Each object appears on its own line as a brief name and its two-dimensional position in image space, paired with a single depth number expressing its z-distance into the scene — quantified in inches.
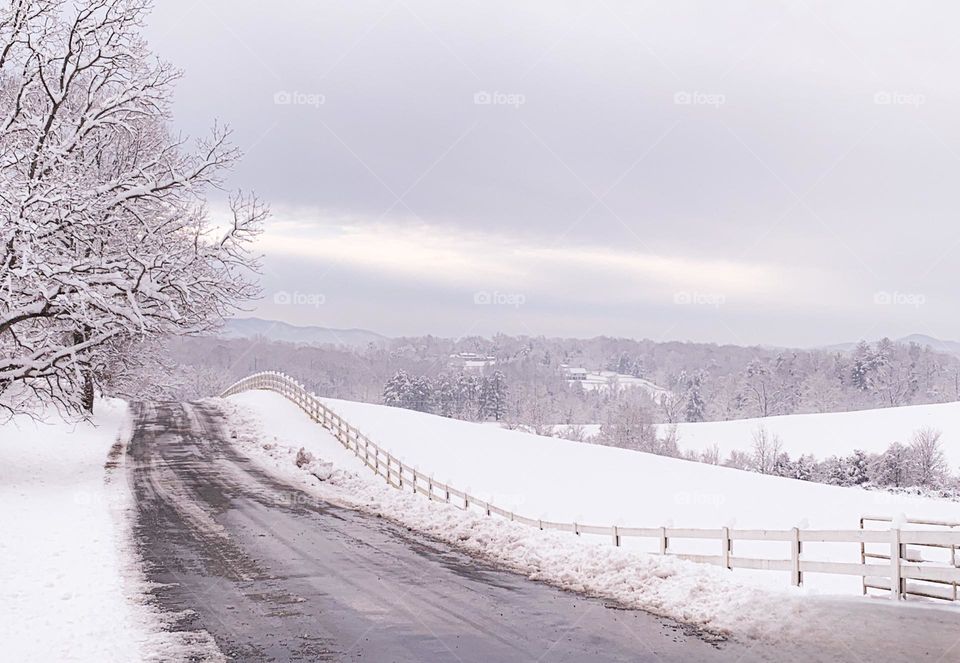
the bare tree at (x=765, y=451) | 3435.0
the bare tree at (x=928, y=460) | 2851.9
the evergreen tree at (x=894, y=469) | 2878.9
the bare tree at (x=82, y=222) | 759.7
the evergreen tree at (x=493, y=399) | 6432.1
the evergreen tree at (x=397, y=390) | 5949.8
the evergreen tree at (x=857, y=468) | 2910.9
